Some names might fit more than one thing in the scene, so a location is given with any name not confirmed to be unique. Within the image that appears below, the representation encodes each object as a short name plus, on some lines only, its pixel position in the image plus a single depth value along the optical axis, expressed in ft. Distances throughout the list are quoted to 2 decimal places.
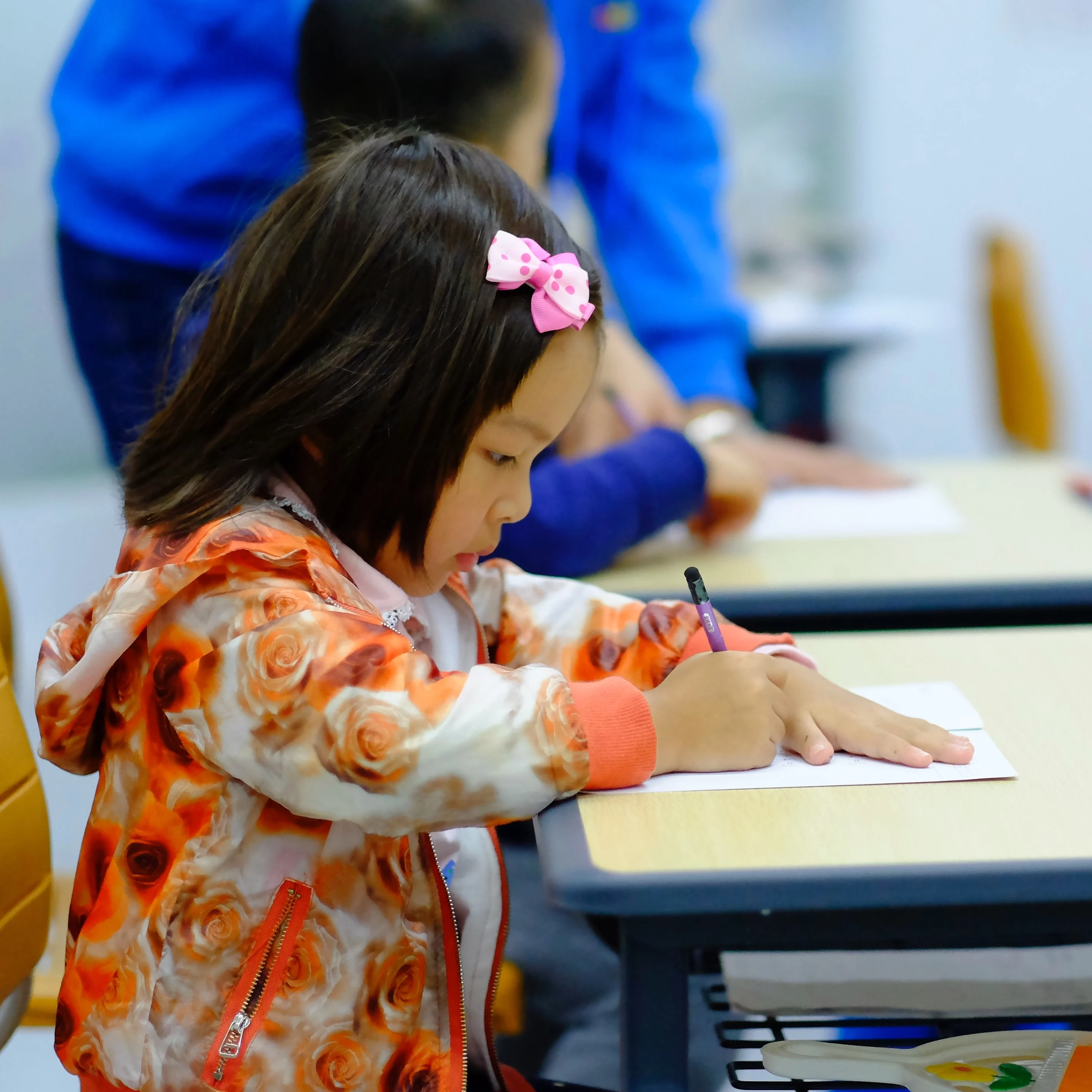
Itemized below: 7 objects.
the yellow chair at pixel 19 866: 8.09
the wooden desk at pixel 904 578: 8.99
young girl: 7.58
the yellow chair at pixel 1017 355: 17.27
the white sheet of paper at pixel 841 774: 7.73
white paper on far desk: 9.64
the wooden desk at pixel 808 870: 7.38
